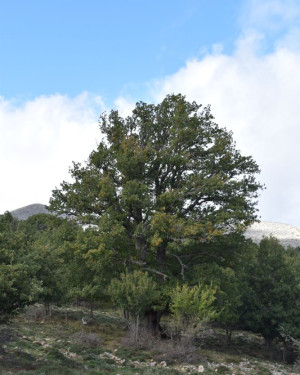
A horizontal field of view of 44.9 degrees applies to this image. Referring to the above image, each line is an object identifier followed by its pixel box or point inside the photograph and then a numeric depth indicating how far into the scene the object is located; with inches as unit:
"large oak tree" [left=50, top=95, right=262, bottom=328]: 959.6
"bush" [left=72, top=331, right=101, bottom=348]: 867.4
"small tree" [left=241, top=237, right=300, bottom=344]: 1224.2
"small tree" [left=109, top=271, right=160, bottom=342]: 876.0
